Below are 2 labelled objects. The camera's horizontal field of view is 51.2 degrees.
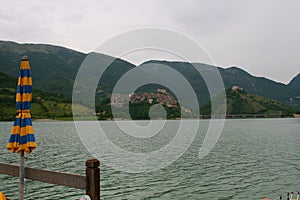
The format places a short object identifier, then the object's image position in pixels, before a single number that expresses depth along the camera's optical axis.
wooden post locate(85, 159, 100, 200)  5.93
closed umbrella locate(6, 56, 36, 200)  6.72
